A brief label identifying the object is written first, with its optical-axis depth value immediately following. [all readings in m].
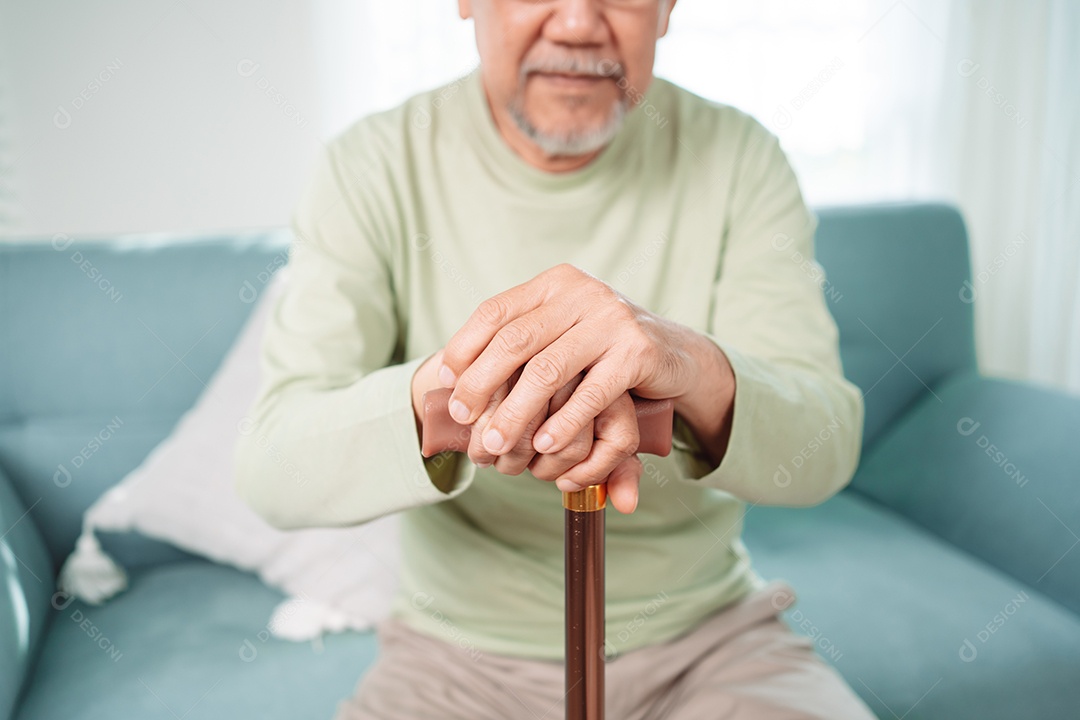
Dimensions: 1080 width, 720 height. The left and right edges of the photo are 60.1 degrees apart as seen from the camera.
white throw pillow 1.44
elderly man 0.89
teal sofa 1.26
